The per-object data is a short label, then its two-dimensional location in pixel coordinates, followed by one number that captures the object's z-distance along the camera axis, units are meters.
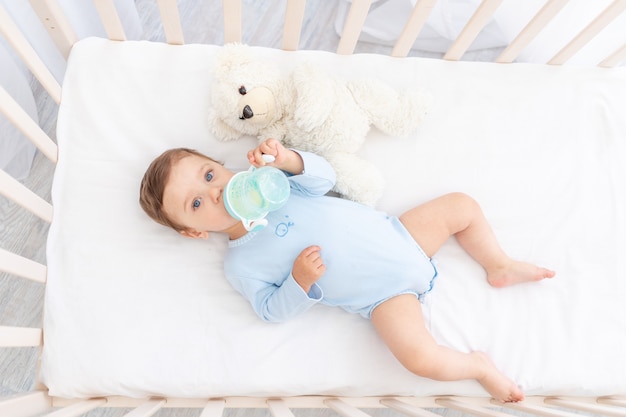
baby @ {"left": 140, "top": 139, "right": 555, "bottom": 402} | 1.02
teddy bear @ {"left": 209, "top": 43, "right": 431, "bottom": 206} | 1.06
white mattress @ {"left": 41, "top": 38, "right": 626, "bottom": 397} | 1.09
